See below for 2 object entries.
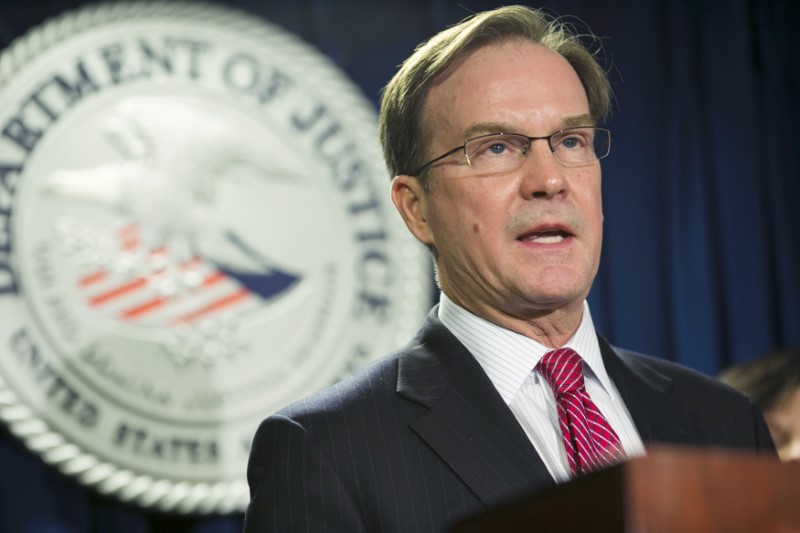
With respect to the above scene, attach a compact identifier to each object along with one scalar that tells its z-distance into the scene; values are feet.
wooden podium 5.77
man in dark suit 7.17
